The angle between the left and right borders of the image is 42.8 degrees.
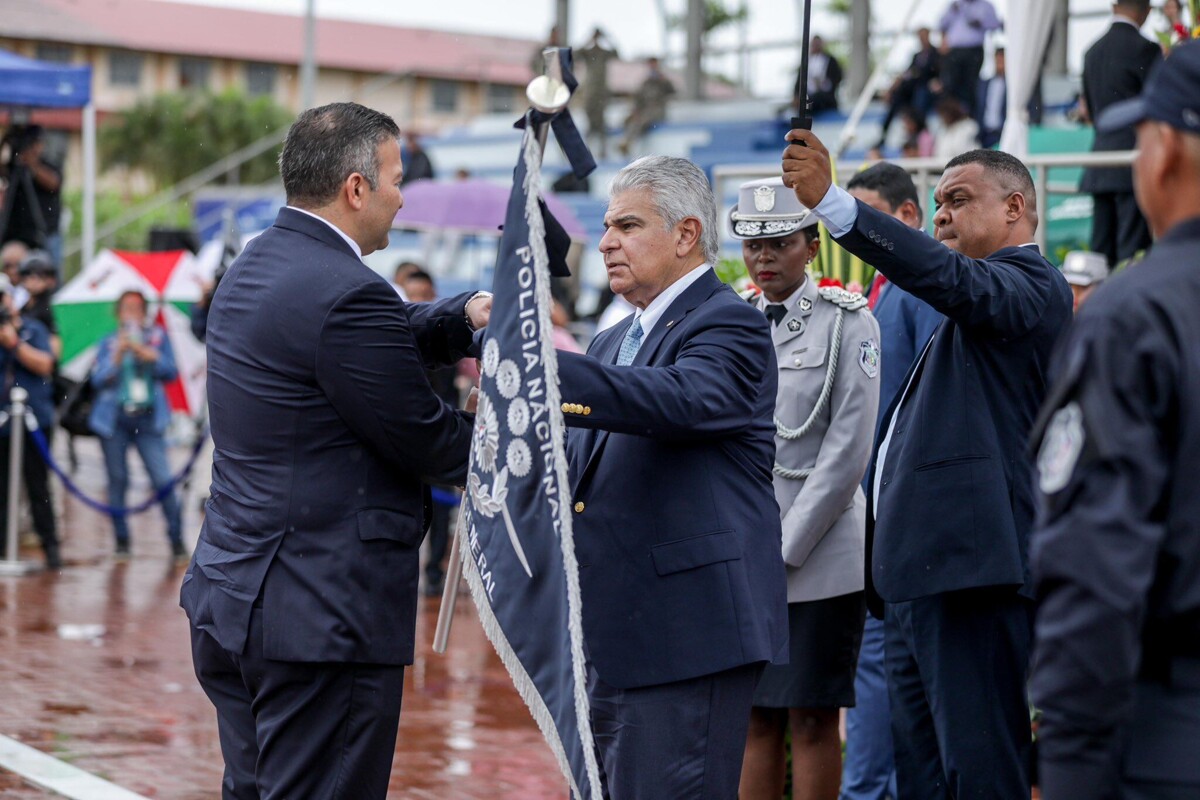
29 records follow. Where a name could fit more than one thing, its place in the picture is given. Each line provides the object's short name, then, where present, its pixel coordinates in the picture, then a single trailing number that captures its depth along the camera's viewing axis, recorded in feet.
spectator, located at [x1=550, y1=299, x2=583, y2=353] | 32.01
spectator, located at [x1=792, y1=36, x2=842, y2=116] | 65.87
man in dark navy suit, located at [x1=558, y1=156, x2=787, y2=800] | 11.55
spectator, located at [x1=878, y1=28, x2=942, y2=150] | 56.03
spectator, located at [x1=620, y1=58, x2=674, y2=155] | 80.59
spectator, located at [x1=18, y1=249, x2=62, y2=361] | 36.58
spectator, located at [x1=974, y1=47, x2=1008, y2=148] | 49.14
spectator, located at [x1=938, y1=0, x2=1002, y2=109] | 54.29
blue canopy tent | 48.65
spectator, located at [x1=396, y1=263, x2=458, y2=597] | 32.83
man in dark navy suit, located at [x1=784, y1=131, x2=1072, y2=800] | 12.86
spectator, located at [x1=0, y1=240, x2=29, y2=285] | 43.32
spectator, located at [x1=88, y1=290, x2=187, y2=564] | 36.83
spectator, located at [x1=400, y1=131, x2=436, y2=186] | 62.75
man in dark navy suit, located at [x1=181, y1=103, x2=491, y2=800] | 11.51
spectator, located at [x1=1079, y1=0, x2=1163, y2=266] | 28.50
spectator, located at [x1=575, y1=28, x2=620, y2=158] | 77.11
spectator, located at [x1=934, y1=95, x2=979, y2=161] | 47.88
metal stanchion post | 34.91
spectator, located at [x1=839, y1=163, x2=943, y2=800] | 17.78
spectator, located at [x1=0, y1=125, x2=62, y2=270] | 49.21
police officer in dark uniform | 7.29
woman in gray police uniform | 15.85
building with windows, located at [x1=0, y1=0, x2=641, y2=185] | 186.80
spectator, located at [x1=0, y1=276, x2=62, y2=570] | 35.35
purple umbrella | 51.11
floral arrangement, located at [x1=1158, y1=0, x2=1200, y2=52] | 25.71
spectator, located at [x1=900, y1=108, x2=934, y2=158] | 52.60
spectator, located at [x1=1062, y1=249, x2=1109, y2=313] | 26.91
